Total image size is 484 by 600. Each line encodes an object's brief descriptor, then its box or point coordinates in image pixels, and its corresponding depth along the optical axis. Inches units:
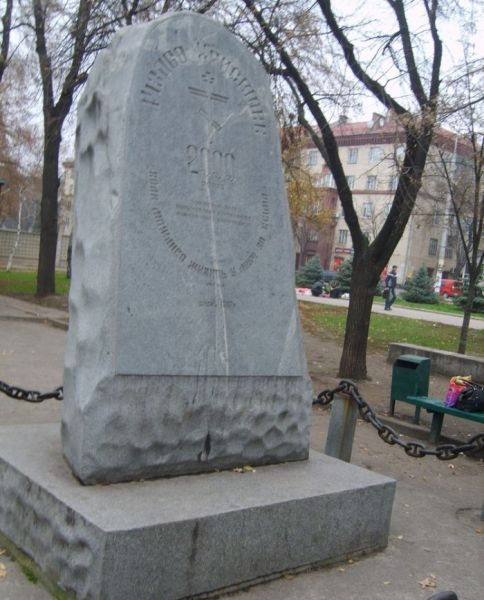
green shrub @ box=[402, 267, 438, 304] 1596.9
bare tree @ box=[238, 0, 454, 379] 419.2
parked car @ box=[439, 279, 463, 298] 1922.7
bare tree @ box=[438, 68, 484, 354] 544.1
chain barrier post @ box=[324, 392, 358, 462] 224.7
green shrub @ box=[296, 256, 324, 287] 1811.0
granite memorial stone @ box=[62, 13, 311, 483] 154.3
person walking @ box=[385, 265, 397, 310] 1151.6
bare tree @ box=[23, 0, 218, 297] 466.6
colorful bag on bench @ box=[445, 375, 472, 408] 301.0
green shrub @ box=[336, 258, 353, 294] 1600.8
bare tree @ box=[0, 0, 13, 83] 745.0
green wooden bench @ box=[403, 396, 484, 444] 296.8
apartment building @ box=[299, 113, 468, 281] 2388.0
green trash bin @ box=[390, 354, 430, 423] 353.4
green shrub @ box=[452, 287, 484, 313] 1384.1
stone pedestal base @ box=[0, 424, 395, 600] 129.0
